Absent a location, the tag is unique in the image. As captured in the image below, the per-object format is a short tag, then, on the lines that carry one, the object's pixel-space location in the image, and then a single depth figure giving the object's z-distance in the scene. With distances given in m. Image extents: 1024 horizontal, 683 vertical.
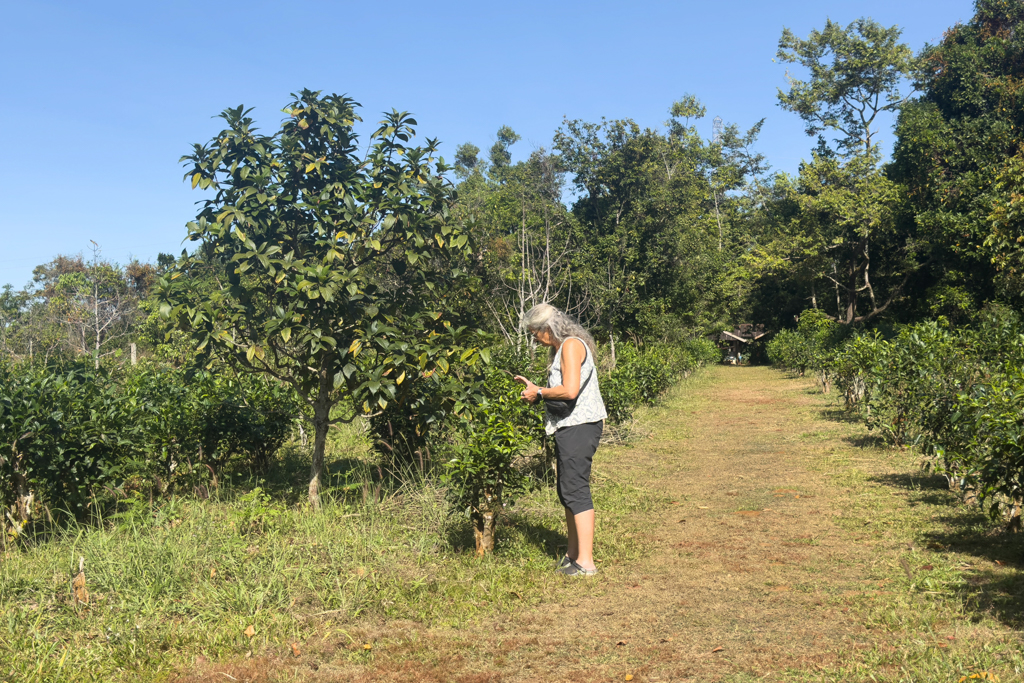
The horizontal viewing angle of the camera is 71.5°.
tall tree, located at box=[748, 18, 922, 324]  28.12
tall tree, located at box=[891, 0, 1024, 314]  18.33
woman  4.44
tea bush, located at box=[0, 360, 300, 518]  5.17
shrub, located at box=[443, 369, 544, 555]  4.53
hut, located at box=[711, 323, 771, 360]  45.97
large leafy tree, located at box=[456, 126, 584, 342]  18.03
